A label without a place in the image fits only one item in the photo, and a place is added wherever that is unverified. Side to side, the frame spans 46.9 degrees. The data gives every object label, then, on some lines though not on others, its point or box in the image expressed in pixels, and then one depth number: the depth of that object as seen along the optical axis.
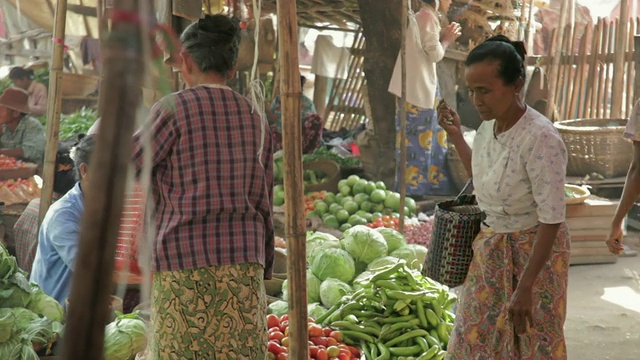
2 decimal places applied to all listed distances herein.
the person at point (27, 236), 4.50
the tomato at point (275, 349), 3.45
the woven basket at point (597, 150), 8.02
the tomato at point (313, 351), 3.46
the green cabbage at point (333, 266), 4.55
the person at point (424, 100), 6.97
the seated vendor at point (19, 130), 7.30
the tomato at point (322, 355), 3.43
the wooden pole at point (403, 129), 5.27
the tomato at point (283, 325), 3.67
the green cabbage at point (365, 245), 4.80
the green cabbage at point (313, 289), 4.51
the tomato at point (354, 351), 3.63
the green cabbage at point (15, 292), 3.29
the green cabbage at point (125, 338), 3.23
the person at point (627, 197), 3.52
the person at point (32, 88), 8.34
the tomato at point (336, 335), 3.69
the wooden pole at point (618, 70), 9.29
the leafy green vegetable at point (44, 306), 3.41
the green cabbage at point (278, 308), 3.99
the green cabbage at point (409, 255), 4.86
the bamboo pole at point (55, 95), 3.22
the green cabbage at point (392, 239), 5.01
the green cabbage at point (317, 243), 4.82
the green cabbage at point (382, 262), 4.58
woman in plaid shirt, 2.43
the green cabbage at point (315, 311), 4.17
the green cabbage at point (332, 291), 4.30
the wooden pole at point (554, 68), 10.09
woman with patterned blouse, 2.44
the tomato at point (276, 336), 3.57
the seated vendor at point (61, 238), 3.60
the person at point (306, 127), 7.95
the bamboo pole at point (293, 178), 2.29
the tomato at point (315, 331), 3.66
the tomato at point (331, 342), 3.59
